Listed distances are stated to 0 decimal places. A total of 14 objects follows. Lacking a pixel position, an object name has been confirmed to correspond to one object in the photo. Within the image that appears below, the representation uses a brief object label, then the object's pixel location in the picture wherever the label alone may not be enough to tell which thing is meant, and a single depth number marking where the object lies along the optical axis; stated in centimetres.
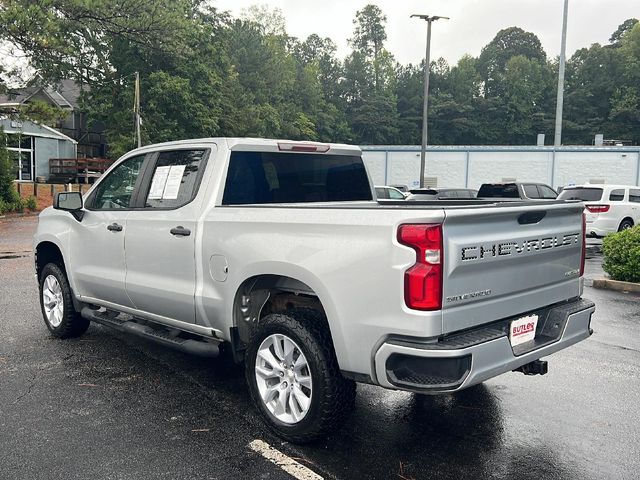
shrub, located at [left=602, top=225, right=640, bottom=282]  931
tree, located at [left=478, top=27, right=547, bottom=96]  9806
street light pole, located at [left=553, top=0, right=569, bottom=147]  3738
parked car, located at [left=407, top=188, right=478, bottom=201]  2052
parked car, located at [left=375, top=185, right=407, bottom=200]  2088
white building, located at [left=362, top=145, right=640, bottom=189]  4150
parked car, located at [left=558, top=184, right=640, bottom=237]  1579
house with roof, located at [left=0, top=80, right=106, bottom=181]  3962
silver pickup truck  321
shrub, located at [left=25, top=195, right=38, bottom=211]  2558
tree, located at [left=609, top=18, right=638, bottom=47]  10454
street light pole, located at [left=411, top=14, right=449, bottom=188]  2645
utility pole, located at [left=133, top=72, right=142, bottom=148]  3309
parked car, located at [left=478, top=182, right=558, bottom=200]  1578
